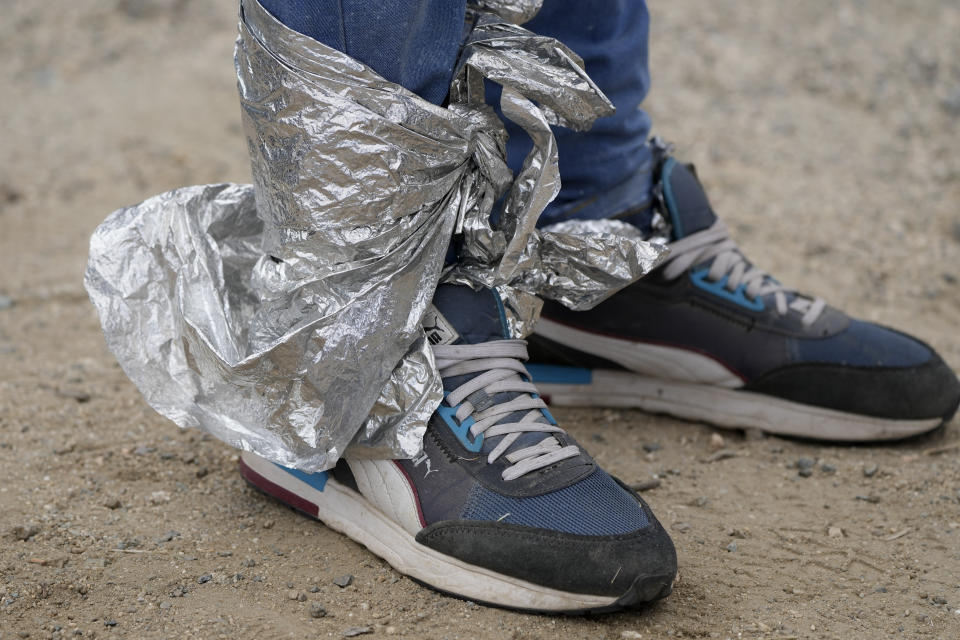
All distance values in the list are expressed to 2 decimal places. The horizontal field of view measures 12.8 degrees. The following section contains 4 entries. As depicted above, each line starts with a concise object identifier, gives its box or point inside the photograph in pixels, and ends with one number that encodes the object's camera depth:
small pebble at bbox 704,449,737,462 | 2.60
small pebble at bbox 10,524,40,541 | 2.46
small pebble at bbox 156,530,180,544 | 2.47
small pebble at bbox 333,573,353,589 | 2.43
